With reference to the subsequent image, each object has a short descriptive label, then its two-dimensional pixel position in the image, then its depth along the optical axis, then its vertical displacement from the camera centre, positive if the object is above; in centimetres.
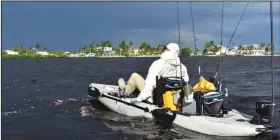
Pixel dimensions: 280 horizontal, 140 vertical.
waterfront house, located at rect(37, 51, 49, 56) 17012 +573
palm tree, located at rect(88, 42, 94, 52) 17681 +861
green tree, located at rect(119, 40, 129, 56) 16398 +800
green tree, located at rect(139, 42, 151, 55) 14225 +659
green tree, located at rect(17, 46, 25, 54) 16225 +667
